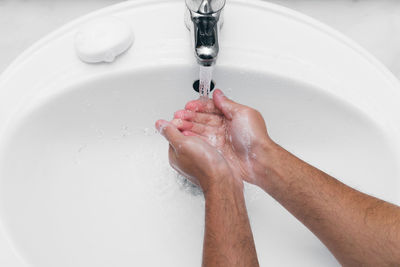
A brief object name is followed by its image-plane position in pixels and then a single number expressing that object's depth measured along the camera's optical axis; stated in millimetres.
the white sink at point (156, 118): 591
